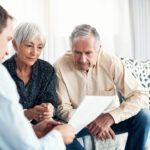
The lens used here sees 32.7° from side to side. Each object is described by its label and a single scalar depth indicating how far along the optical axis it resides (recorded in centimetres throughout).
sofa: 184
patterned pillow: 238
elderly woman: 163
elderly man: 163
